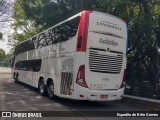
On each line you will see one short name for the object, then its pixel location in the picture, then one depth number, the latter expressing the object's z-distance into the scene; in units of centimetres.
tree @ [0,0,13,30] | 2402
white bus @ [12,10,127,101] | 902
